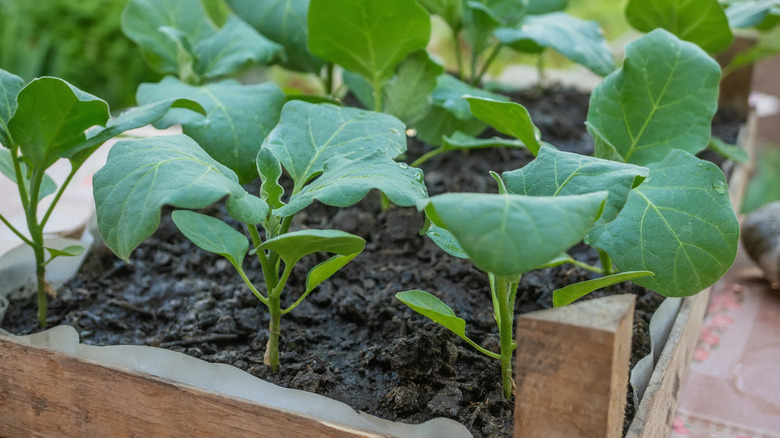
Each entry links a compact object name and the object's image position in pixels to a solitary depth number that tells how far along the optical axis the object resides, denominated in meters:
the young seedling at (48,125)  0.89
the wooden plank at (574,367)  0.62
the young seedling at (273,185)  0.71
